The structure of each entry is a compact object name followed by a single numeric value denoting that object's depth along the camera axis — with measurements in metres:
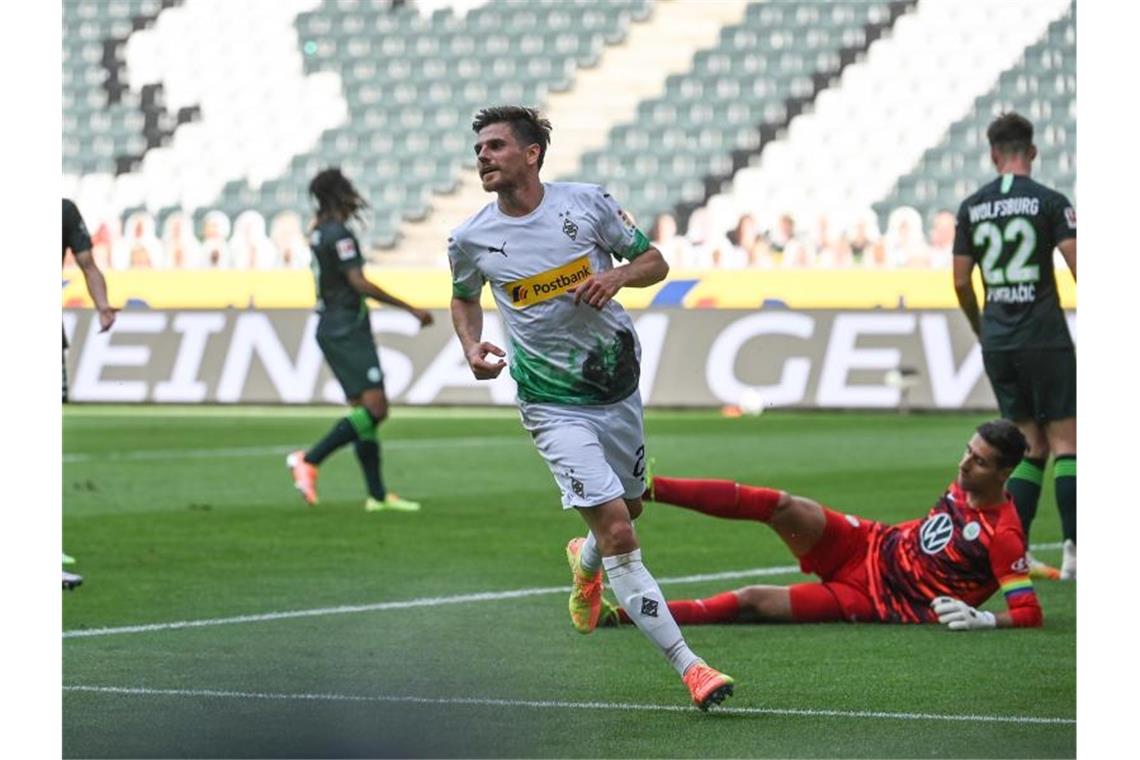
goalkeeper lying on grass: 16.08
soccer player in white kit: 13.48
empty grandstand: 54.72
